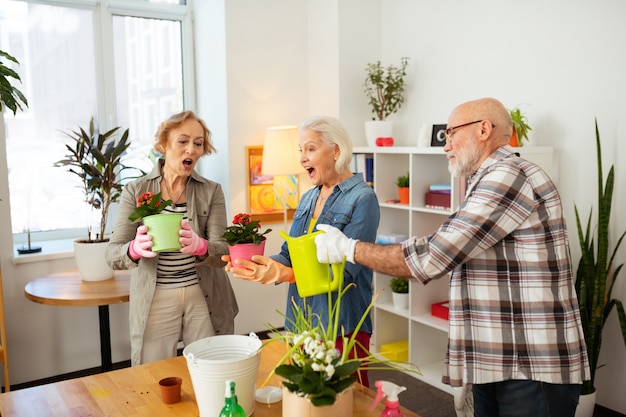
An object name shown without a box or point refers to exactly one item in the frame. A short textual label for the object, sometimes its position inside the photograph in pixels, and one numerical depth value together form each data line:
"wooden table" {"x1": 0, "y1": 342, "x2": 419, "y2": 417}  1.67
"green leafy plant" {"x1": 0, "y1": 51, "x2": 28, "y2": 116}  2.25
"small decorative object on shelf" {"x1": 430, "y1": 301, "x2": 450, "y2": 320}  3.67
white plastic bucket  1.51
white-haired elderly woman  2.18
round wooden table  3.10
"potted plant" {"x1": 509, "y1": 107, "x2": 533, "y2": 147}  3.24
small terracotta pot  1.71
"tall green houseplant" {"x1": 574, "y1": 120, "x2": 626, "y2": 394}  2.96
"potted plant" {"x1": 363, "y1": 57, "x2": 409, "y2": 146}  4.12
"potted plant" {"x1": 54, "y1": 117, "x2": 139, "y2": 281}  3.47
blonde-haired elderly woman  2.41
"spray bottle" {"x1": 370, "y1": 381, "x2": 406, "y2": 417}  1.37
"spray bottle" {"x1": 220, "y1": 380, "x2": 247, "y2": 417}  1.35
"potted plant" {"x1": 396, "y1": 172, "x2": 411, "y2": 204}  3.85
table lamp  4.00
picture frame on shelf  3.59
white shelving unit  3.72
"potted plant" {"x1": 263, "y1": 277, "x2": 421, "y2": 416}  1.30
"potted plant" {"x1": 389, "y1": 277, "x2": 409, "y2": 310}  3.93
